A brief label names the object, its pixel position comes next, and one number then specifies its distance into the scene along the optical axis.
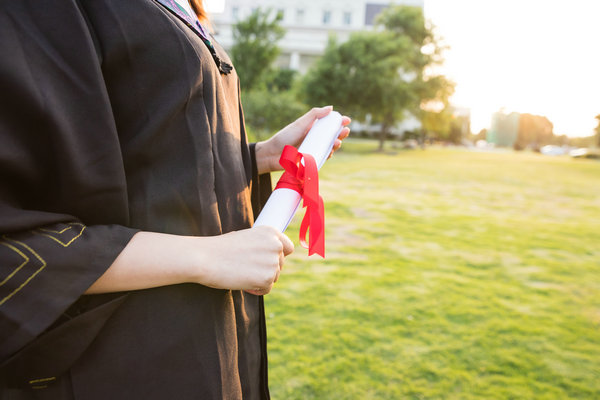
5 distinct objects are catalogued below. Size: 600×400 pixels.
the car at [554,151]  50.36
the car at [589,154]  35.09
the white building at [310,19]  42.03
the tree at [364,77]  23.11
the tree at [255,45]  18.43
